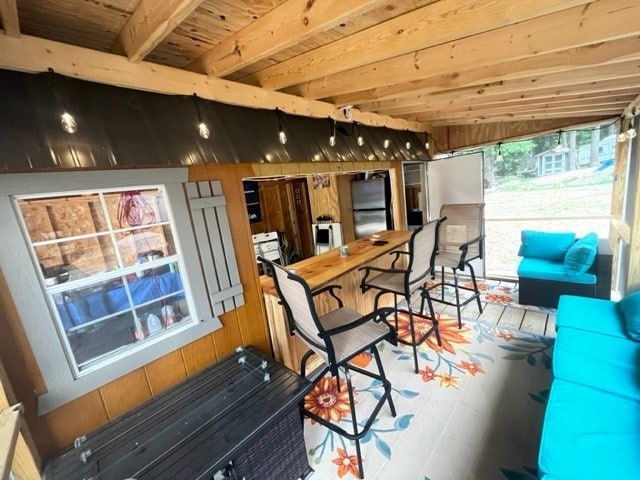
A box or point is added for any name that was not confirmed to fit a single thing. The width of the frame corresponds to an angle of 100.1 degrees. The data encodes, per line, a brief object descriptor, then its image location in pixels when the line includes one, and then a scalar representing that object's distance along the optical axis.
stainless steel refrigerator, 4.35
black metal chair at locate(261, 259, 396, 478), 1.43
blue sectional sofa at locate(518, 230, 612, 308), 2.89
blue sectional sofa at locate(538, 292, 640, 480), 1.13
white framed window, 1.28
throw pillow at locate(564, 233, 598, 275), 2.85
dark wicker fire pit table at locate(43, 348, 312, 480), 1.21
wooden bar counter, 2.17
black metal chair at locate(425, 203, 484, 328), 3.11
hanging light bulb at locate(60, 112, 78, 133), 1.21
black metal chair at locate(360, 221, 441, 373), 2.03
